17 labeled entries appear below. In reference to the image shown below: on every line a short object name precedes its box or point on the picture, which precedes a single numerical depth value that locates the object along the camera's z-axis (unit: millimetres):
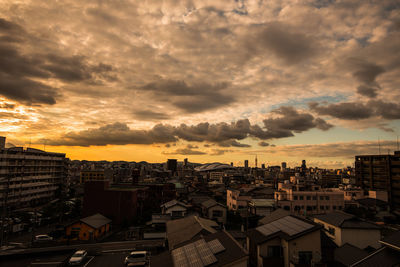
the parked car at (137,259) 26516
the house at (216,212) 50562
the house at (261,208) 53094
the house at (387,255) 15387
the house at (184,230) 24297
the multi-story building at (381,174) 72712
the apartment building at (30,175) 64750
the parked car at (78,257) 26766
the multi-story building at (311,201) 57219
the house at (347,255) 23248
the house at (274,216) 30030
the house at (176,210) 46422
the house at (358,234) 29750
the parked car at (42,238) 37688
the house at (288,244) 20234
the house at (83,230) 39625
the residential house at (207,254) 16203
